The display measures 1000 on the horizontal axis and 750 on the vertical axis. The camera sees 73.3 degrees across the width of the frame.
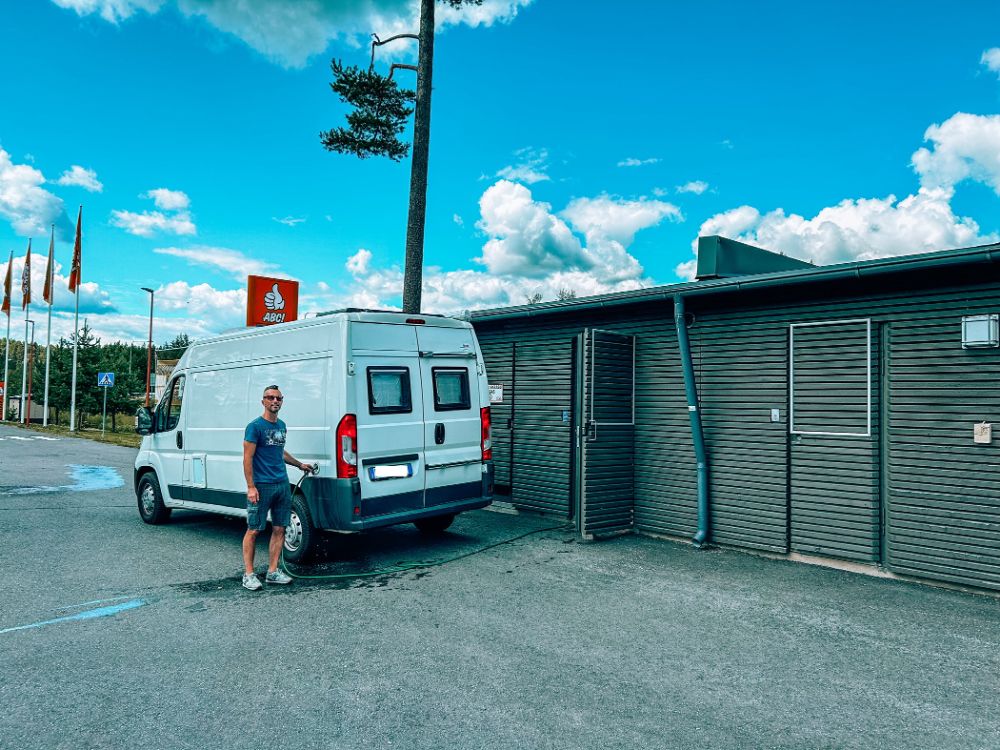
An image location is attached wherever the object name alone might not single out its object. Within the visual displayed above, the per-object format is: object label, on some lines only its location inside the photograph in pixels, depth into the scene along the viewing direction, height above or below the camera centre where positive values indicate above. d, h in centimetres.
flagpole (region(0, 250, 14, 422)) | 4019 +591
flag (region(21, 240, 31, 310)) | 3747 +604
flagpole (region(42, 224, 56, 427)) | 3584 +581
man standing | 594 -72
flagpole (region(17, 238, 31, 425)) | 3747 +598
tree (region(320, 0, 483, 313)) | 1434 +605
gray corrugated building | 620 -9
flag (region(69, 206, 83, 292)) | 3178 +567
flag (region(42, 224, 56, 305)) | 3584 +551
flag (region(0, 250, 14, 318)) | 4009 +578
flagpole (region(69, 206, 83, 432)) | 3137 +529
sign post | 2493 +46
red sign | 1778 +255
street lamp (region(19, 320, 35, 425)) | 4014 +44
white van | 650 -24
